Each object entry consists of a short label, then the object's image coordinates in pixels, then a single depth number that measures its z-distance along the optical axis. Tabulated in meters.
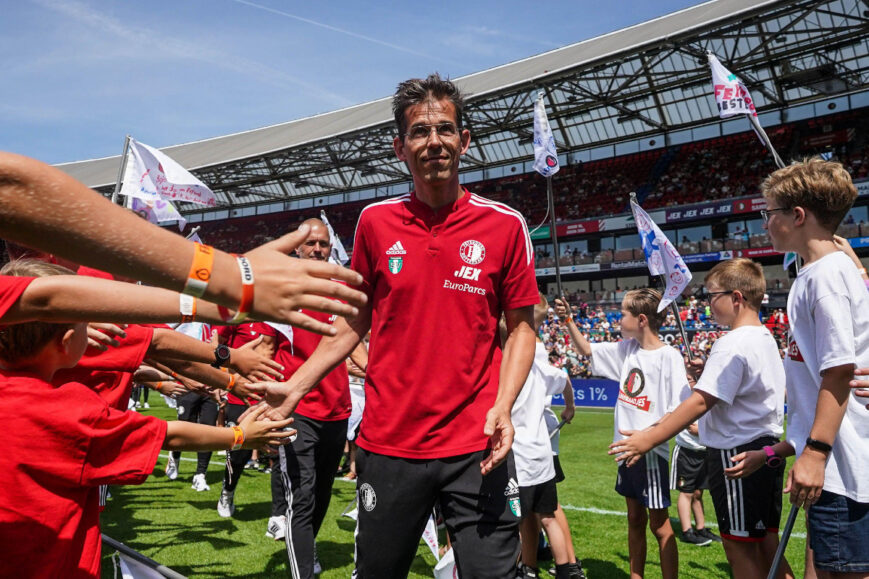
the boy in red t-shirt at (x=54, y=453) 2.09
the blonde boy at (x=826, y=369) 2.61
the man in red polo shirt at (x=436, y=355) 2.60
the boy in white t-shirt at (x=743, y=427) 3.47
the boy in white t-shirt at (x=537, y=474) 4.63
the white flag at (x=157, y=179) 8.78
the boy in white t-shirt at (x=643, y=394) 4.46
